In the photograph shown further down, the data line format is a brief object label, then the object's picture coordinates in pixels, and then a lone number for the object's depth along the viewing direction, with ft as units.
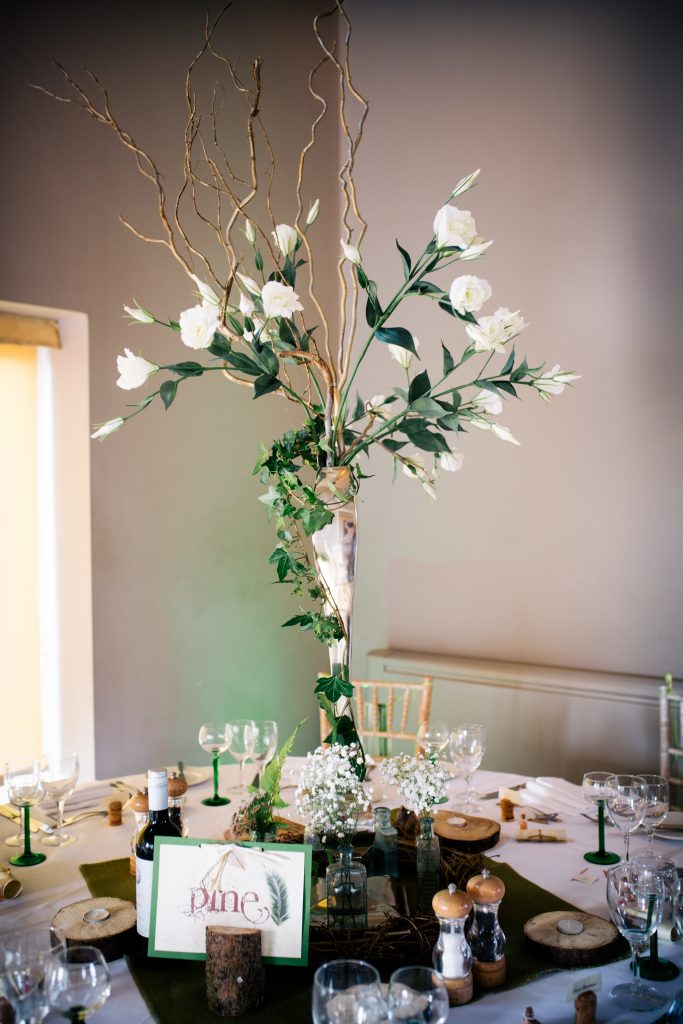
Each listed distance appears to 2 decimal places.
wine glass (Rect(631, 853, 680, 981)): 4.28
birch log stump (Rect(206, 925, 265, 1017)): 3.94
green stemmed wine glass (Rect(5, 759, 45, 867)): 5.83
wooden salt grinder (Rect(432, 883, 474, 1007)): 4.07
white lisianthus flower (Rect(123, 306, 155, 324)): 5.51
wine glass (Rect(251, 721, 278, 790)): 6.59
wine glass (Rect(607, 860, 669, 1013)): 4.12
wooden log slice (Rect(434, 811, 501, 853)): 5.84
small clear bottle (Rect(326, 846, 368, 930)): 4.63
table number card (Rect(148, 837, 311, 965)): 4.19
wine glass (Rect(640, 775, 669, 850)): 5.74
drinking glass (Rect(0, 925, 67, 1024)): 3.60
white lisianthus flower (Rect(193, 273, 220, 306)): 5.27
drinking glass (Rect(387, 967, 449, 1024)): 3.40
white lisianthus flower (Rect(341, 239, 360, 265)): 5.28
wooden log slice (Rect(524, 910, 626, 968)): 4.39
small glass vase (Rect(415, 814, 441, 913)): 4.93
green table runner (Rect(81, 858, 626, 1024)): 3.96
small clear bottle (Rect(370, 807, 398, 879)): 5.32
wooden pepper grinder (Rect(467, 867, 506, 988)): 4.25
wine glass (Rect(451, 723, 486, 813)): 6.56
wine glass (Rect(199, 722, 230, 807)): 6.93
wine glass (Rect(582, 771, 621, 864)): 5.76
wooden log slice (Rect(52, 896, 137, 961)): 4.48
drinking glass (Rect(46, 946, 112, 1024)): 3.59
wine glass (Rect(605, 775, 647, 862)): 5.54
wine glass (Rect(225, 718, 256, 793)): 6.56
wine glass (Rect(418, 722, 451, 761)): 6.74
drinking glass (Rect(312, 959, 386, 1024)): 3.32
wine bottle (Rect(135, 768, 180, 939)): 4.36
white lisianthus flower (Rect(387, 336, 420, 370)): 5.82
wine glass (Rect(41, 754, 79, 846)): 6.07
